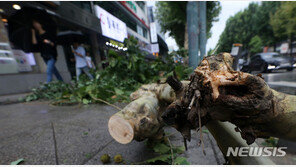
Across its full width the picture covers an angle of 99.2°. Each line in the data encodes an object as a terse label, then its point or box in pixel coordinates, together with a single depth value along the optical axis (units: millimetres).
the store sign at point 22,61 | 6018
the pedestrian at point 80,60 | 3591
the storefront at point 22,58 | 4868
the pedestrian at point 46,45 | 4465
